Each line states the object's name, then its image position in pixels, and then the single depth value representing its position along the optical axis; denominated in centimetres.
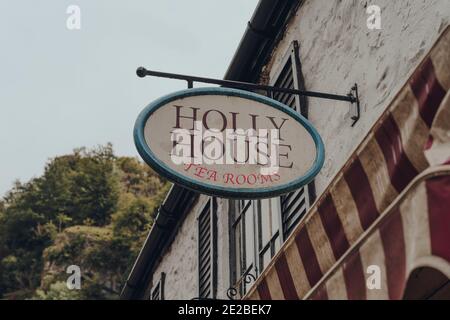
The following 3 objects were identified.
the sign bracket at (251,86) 605
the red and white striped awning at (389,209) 335
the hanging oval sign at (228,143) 545
